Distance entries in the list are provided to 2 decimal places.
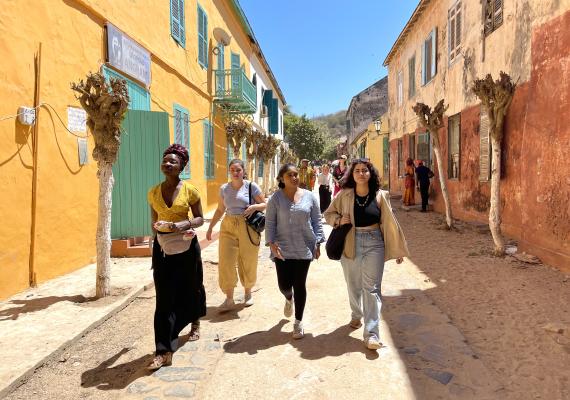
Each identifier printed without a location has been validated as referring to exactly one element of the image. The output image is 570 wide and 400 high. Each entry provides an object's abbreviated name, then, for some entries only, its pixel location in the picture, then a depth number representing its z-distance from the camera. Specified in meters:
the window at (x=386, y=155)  20.59
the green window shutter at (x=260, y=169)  23.64
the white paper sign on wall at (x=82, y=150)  6.16
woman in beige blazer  3.50
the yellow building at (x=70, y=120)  4.86
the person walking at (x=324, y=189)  10.71
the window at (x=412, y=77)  15.54
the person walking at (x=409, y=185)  13.74
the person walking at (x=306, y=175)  12.19
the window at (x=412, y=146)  15.24
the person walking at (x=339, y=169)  10.29
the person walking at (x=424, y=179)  12.43
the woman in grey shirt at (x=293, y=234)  3.78
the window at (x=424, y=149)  13.50
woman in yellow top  3.33
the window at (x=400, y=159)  17.50
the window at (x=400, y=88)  17.39
